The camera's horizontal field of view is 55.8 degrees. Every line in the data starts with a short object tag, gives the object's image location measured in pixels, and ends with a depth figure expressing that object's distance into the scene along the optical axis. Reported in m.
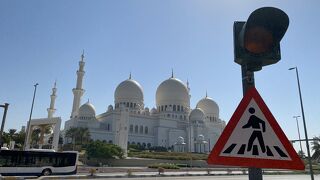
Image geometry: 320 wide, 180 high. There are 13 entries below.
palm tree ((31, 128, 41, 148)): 53.92
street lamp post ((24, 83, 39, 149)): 33.31
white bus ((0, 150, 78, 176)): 24.41
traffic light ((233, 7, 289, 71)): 2.87
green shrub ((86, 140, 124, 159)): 45.25
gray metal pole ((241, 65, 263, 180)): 2.89
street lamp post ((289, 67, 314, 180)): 19.26
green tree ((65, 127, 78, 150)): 57.58
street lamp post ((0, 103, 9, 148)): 16.92
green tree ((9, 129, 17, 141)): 49.33
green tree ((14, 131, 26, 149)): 49.62
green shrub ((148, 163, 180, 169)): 40.53
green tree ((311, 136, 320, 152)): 52.55
